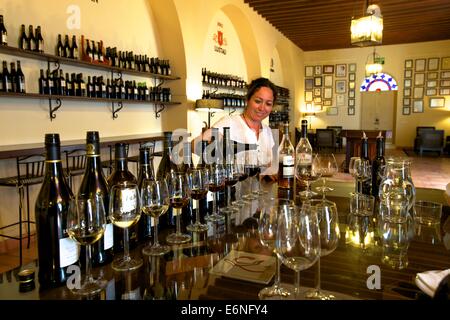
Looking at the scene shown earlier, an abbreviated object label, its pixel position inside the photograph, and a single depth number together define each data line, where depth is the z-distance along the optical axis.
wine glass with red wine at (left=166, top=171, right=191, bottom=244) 1.11
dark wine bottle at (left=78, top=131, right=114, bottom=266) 0.92
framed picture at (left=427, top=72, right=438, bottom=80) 11.81
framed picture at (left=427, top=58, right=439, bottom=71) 11.75
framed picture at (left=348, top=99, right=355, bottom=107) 13.05
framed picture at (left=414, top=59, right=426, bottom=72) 11.91
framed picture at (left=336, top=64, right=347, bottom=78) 12.92
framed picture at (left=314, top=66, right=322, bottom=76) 13.27
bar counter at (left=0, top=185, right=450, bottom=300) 0.74
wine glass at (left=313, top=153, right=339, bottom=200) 1.68
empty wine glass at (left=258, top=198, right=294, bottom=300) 0.73
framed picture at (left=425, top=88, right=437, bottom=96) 11.91
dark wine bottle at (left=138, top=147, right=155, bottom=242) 1.12
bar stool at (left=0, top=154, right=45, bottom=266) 2.89
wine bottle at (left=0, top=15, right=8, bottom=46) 3.14
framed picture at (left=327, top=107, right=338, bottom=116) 13.27
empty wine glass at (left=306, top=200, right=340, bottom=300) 0.73
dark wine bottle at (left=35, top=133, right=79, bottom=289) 0.82
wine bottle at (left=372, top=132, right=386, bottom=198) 1.71
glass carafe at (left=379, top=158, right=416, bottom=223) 1.28
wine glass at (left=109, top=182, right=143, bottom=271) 0.90
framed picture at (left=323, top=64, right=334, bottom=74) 13.09
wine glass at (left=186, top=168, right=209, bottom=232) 1.17
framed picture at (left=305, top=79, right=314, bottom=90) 13.48
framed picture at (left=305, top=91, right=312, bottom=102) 13.55
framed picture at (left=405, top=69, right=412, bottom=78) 12.09
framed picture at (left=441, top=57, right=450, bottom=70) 11.63
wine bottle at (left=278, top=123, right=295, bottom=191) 1.84
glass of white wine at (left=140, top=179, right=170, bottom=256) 0.99
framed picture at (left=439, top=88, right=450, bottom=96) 11.78
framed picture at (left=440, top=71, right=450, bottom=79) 11.70
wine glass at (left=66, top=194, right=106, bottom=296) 0.79
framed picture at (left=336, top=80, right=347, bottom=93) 13.05
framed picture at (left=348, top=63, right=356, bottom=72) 12.77
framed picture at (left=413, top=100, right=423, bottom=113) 12.10
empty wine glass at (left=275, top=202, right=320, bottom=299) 0.72
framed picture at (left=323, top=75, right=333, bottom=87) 13.19
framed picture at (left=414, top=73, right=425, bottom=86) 11.99
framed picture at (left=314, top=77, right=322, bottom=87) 13.34
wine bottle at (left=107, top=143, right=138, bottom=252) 1.02
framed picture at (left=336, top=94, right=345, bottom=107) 13.13
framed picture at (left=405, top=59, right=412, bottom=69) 12.05
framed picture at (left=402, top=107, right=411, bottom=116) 12.30
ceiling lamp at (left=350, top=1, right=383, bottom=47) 4.75
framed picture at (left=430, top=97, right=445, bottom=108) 11.87
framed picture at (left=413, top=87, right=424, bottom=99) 12.04
